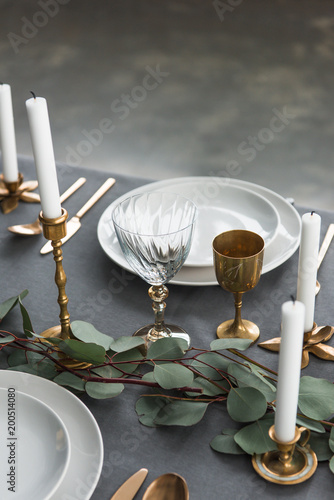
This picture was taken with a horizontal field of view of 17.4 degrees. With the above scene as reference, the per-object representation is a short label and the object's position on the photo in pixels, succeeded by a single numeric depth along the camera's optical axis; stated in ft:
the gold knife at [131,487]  3.53
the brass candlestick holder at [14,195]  4.98
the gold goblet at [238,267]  3.91
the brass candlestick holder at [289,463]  3.54
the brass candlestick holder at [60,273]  3.80
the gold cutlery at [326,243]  4.47
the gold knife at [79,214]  4.65
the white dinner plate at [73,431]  3.50
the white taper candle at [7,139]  4.87
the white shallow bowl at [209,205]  4.36
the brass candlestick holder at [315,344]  3.96
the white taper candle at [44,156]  3.62
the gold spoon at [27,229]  4.71
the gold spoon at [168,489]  3.50
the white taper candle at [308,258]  3.69
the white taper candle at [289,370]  3.25
